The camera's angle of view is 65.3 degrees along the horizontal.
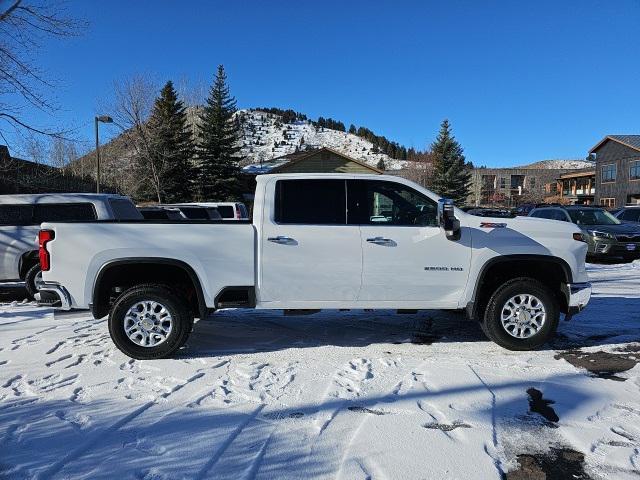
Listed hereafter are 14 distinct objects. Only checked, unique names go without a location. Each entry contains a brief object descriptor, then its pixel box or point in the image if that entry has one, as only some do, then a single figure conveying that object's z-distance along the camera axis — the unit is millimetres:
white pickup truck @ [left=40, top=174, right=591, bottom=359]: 5254
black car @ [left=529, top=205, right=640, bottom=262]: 14375
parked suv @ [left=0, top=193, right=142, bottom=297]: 9164
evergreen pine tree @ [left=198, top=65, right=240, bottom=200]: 40344
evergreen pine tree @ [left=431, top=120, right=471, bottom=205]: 48562
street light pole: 22591
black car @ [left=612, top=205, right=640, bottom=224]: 19719
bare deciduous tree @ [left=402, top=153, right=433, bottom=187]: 55694
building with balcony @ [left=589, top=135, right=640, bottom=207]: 48938
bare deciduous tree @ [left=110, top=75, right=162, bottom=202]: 33344
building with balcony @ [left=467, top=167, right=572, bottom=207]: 86881
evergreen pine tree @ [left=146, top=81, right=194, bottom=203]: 34344
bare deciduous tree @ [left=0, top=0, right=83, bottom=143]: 10594
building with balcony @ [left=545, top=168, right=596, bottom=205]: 69375
